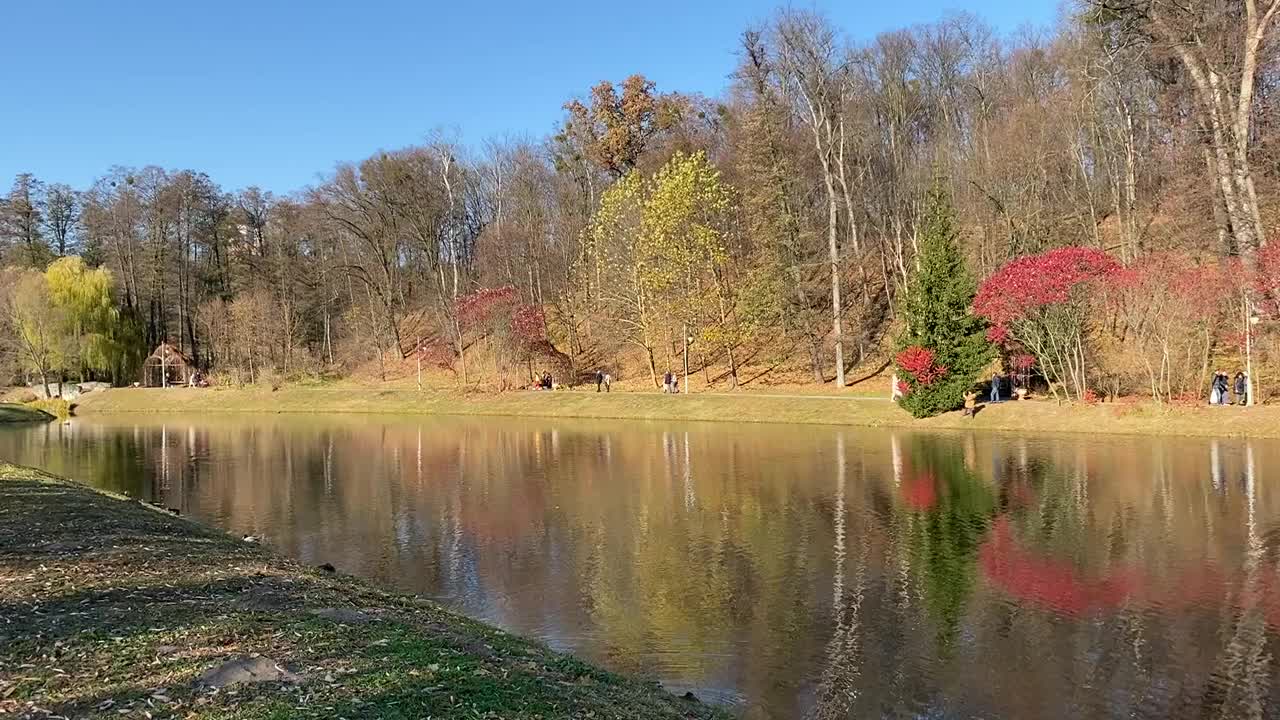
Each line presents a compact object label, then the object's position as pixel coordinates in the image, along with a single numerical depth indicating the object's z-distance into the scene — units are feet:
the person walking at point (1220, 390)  99.91
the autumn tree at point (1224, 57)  91.56
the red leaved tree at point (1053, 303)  105.60
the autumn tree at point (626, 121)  204.54
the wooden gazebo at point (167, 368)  223.51
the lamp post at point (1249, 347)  97.04
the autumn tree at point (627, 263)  155.94
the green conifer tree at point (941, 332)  114.32
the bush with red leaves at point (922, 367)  113.60
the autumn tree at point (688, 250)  151.64
